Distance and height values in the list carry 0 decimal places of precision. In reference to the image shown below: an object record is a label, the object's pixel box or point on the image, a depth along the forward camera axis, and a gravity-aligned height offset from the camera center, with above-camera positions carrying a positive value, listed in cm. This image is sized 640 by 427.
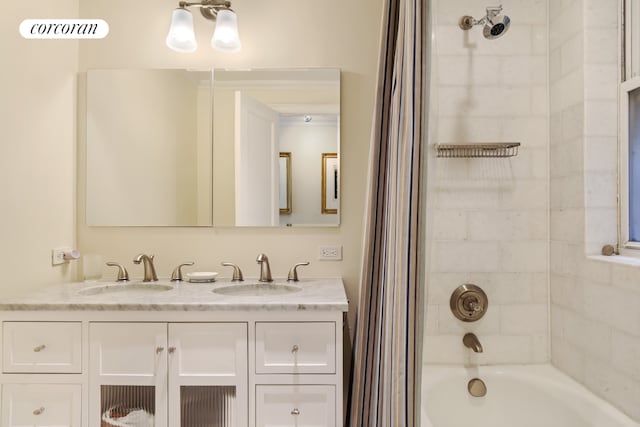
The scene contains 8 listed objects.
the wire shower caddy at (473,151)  185 +33
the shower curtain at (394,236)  98 -7
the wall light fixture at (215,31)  194 +97
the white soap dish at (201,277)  194 -34
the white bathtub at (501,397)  173 -90
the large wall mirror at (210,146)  206 +37
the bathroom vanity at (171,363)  148 -61
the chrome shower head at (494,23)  168 +88
